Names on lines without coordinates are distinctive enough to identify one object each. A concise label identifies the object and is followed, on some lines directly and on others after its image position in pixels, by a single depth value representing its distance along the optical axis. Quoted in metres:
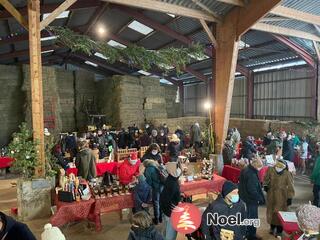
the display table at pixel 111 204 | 5.13
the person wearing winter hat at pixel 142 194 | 5.17
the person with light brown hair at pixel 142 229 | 3.05
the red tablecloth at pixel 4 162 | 9.59
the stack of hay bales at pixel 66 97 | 17.05
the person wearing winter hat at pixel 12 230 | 2.30
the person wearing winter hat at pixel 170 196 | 4.33
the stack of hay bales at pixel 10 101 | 13.72
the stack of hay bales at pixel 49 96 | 13.94
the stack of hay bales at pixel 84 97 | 17.89
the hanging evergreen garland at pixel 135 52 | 6.90
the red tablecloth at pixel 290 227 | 3.59
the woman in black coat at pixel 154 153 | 6.29
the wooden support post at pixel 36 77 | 5.72
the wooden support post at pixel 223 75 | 8.11
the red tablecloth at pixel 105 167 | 7.88
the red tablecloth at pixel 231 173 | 7.26
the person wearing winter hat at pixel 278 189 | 4.88
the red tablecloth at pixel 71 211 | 4.88
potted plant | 5.68
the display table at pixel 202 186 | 5.91
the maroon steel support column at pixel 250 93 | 17.37
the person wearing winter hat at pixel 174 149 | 8.73
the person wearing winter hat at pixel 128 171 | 6.16
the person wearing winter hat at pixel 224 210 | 3.27
